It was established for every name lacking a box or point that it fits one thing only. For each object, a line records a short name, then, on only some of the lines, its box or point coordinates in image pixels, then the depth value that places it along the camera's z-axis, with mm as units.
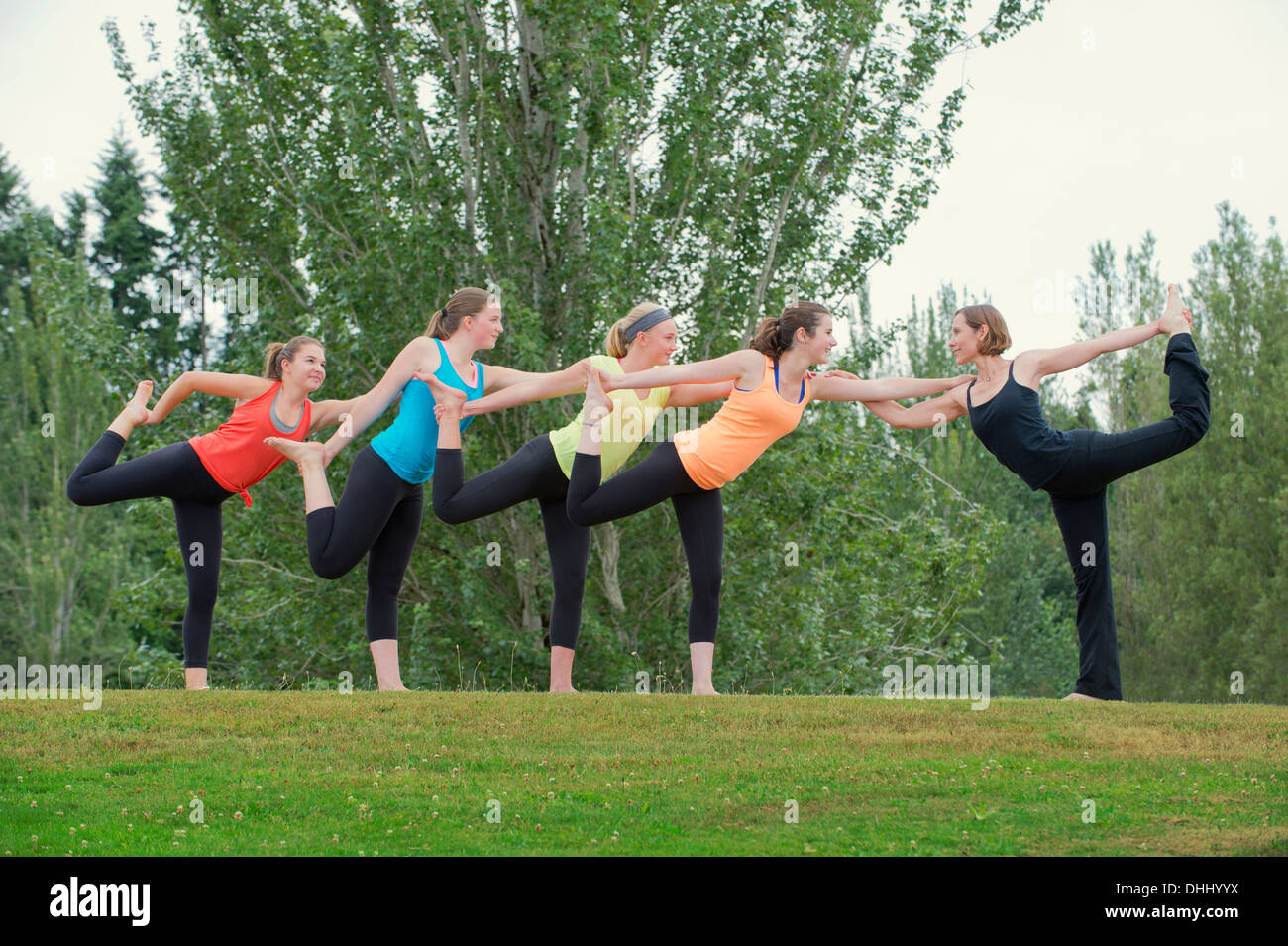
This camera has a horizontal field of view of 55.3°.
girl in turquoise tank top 8430
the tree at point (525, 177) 15562
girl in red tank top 8781
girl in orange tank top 8148
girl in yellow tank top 8398
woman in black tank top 8125
